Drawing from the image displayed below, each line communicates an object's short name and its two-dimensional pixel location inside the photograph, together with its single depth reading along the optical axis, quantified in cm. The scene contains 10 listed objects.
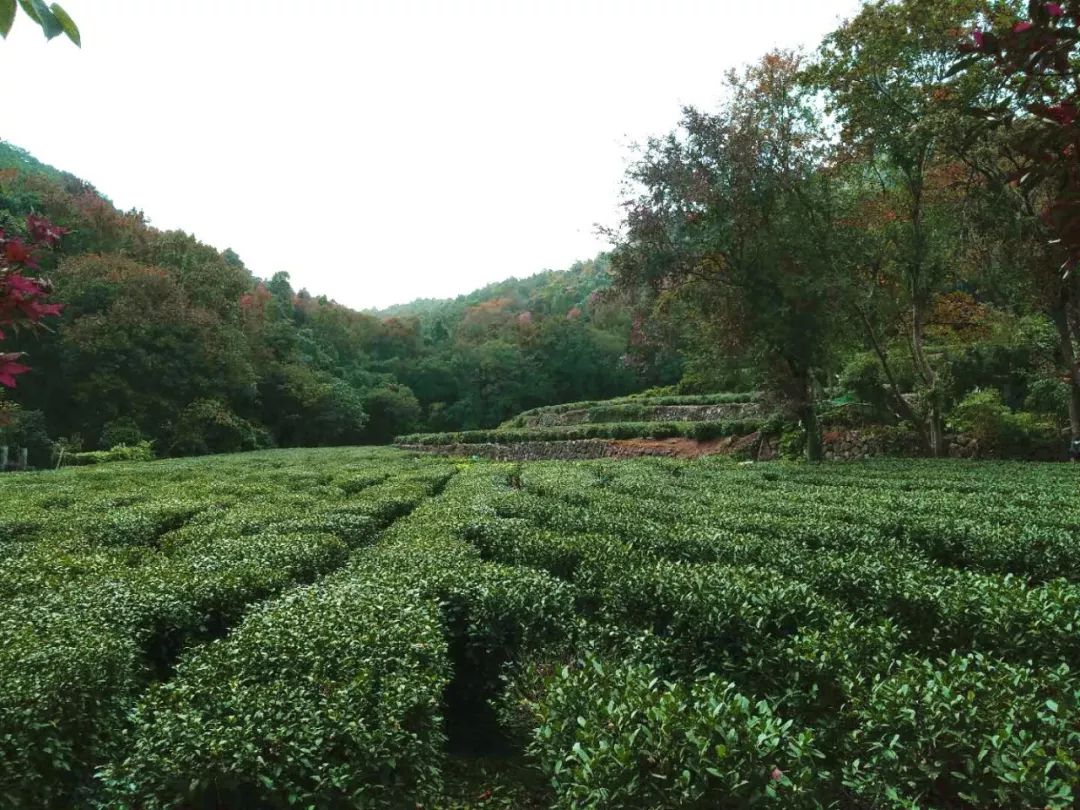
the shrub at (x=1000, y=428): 1778
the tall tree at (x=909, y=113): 1446
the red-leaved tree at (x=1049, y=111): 214
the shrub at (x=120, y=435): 3253
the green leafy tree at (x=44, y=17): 167
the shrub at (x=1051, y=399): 1753
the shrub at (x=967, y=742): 216
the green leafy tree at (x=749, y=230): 1561
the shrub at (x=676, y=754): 221
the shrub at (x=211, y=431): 3534
